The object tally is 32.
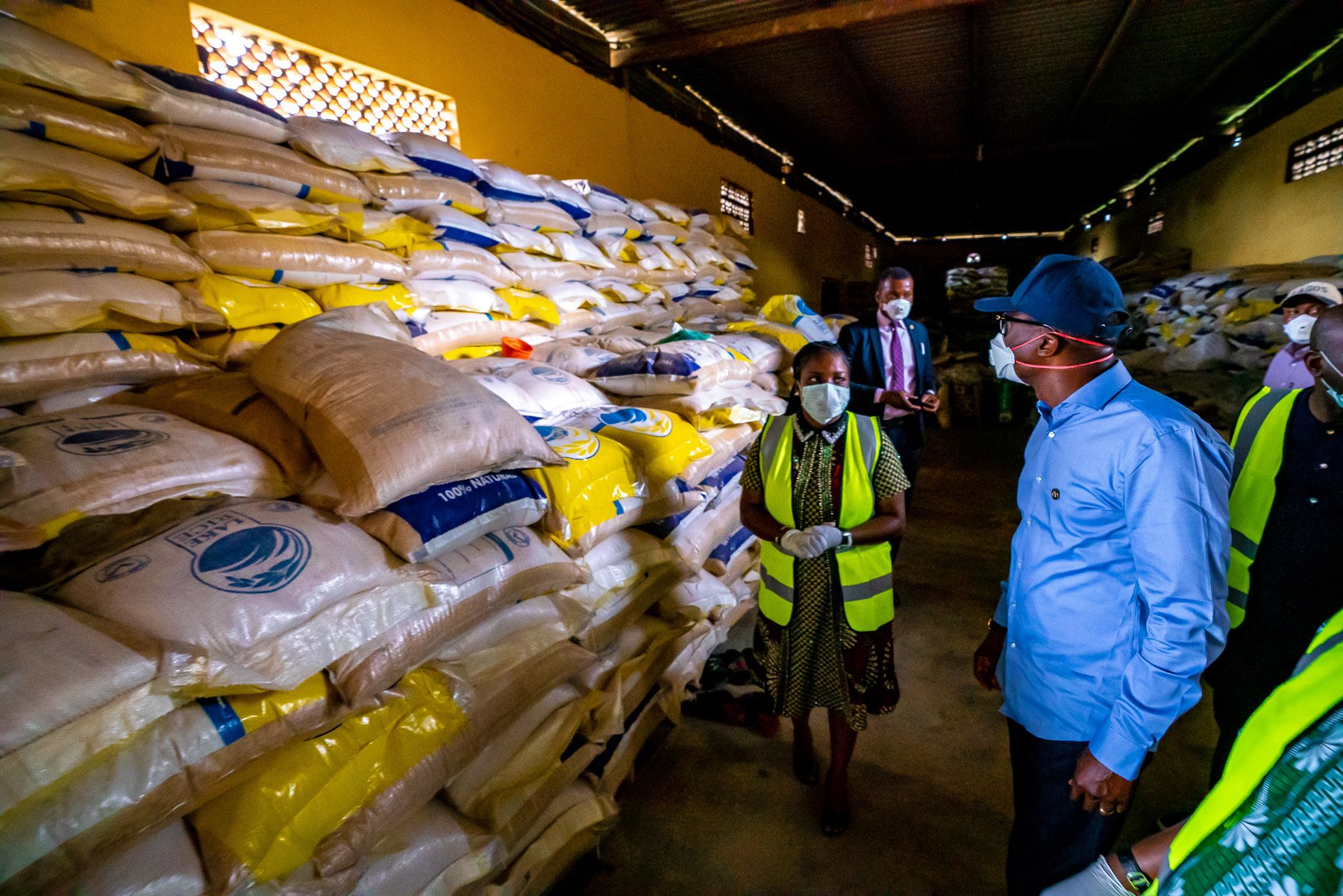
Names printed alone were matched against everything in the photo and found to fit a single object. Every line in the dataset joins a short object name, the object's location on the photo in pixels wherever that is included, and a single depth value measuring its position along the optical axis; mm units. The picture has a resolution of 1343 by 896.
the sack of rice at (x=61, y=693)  755
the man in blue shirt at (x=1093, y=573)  1035
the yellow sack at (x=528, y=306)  3021
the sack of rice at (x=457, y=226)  2623
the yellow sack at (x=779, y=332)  4012
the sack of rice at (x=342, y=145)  2178
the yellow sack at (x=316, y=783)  1002
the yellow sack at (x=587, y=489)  1724
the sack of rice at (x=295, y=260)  1934
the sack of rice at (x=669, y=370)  2680
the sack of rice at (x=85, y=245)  1459
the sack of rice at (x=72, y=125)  1461
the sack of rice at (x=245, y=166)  1807
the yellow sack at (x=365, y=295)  2248
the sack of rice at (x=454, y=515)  1301
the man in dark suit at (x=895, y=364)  3064
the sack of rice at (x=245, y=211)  1865
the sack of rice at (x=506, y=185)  3059
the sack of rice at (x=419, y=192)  2475
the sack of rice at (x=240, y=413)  1444
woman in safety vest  1780
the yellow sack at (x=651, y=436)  2176
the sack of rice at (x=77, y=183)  1433
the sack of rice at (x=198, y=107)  1782
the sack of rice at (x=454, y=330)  2574
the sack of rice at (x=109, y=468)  1087
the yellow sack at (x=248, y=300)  1885
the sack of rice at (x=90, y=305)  1431
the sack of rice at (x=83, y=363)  1450
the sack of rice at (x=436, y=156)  2668
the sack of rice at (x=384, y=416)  1302
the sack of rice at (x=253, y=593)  953
